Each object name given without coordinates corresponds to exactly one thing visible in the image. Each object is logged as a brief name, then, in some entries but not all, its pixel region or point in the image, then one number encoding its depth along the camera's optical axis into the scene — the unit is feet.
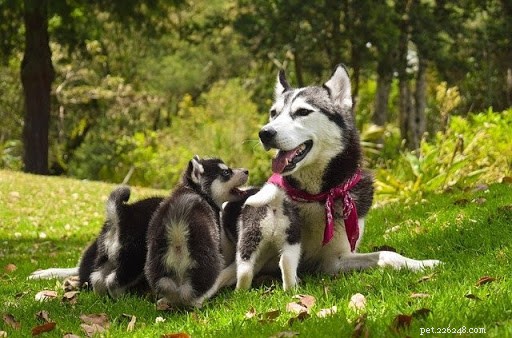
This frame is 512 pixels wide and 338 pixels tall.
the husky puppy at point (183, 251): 16.06
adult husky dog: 16.78
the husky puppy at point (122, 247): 18.01
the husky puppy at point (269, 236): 16.51
